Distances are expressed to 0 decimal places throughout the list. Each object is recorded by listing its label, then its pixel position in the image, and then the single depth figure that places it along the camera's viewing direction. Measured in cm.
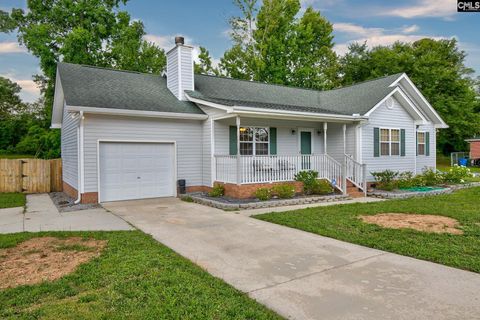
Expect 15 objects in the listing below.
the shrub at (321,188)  1128
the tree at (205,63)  2795
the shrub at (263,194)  1019
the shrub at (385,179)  1272
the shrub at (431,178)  1411
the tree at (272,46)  2669
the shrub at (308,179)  1124
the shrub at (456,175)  1511
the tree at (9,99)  3547
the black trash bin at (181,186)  1150
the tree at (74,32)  2153
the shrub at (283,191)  1048
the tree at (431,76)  2659
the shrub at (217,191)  1092
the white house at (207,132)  1021
